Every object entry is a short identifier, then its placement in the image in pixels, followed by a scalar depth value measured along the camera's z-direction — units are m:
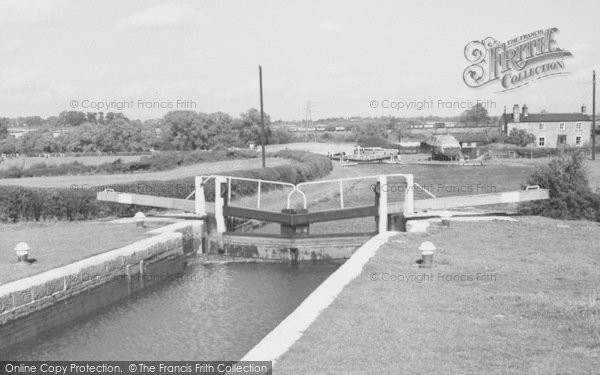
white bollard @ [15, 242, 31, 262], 12.59
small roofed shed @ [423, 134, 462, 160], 80.09
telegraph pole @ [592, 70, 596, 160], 59.28
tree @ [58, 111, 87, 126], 176.99
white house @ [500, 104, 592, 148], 94.12
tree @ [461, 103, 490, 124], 156.38
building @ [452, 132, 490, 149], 99.31
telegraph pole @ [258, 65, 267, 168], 36.72
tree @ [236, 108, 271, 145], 95.39
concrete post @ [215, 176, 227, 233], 19.36
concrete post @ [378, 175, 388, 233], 17.86
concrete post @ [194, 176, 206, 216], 19.73
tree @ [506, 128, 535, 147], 95.12
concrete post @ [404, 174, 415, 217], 18.25
